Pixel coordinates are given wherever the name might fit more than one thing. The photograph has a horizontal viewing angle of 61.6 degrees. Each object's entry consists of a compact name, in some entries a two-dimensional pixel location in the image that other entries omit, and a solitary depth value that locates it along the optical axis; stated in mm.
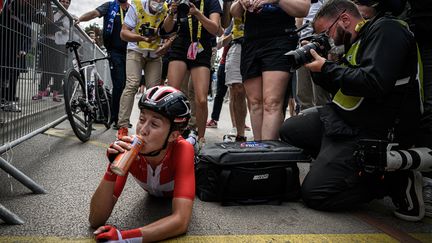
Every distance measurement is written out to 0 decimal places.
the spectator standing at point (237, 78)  4426
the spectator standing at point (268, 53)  3119
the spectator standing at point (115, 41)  5504
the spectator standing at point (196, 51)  3861
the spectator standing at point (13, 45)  2580
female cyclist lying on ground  1773
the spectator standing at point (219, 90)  5862
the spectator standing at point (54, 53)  3752
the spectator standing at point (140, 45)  4305
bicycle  3877
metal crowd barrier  2588
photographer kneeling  2219
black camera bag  2418
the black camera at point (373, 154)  2154
